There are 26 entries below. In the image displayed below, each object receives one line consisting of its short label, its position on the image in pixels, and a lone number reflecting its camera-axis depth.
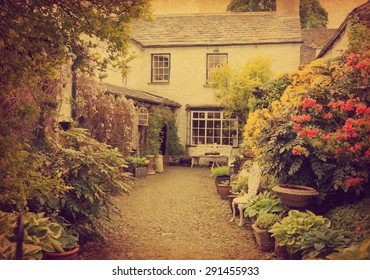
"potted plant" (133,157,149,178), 10.12
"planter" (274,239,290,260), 3.86
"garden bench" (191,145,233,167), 12.47
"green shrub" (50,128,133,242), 4.05
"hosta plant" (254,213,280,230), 4.36
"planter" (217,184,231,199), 7.52
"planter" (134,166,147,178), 10.06
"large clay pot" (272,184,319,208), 4.09
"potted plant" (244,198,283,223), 4.69
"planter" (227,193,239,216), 6.08
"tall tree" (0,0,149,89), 3.18
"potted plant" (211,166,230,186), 8.28
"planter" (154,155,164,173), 11.65
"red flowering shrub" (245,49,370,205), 4.01
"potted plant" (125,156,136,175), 9.97
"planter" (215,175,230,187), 8.26
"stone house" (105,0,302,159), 12.63
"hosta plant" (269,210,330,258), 3.59
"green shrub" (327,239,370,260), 2.83
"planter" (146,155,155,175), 11.05
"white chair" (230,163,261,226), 5.39
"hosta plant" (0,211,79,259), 3.01
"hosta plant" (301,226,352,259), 3.22
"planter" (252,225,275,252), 4.24
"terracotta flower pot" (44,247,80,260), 3.31
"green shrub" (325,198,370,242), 3.47
